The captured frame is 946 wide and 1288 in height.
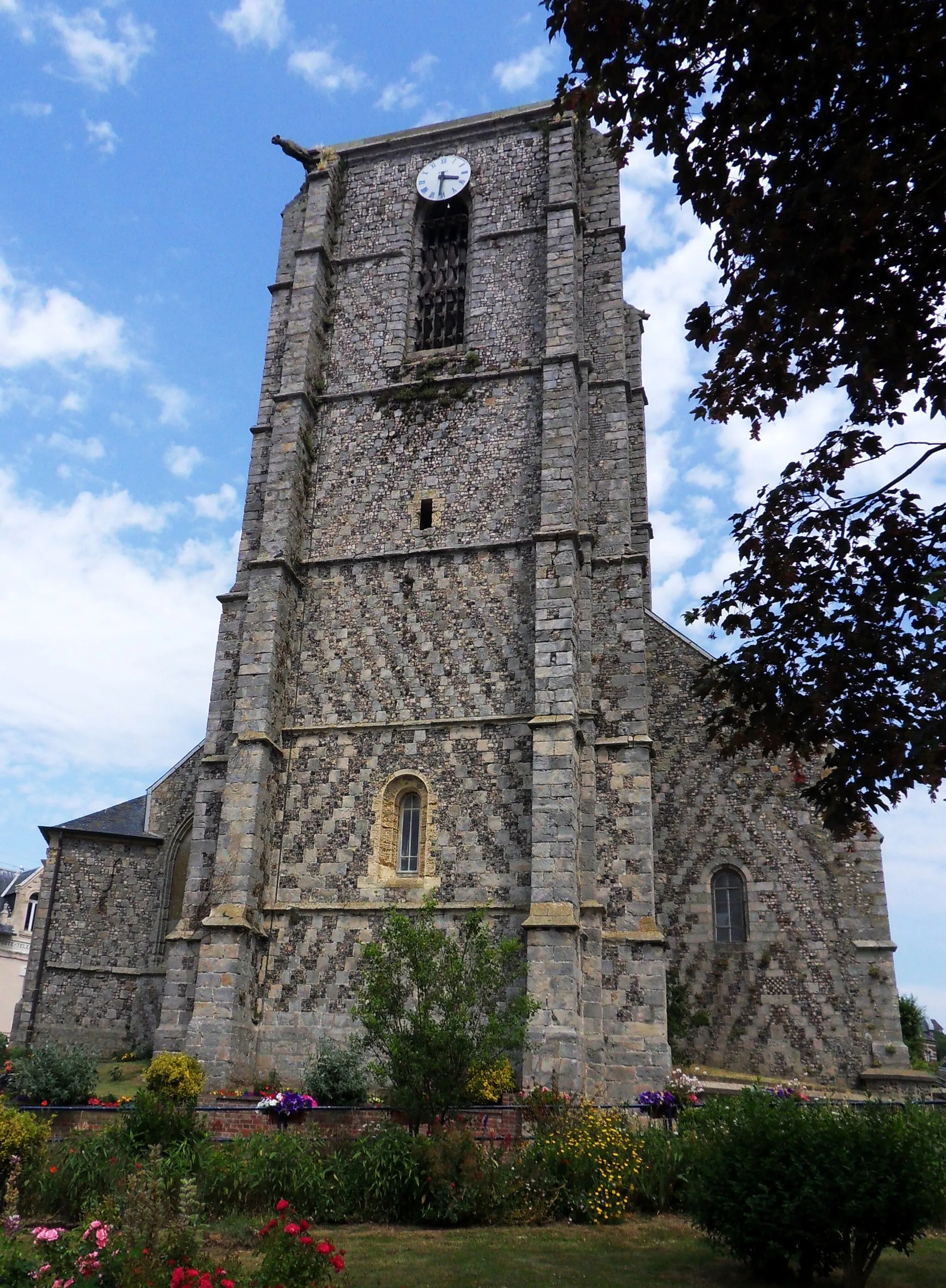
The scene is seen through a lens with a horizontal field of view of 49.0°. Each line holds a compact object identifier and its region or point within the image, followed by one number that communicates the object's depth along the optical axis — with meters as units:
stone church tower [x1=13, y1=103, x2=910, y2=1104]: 17.70
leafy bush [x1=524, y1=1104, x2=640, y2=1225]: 10.20
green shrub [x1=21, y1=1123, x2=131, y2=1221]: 9.72
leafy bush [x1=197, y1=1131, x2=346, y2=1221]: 9.84
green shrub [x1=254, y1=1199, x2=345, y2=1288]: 6.36
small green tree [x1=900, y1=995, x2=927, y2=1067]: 26.09
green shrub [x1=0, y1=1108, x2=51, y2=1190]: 9.70
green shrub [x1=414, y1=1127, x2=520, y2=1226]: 9.93
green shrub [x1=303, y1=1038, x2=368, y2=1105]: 14.55
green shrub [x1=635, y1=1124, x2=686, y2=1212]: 10.55
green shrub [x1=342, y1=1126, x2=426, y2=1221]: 10.05
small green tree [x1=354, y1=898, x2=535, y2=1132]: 11.45
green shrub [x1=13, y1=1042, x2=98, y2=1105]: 13.66
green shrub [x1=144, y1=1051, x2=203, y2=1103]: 14.29
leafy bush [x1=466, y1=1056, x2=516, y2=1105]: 11.96
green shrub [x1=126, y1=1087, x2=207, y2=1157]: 10.61
